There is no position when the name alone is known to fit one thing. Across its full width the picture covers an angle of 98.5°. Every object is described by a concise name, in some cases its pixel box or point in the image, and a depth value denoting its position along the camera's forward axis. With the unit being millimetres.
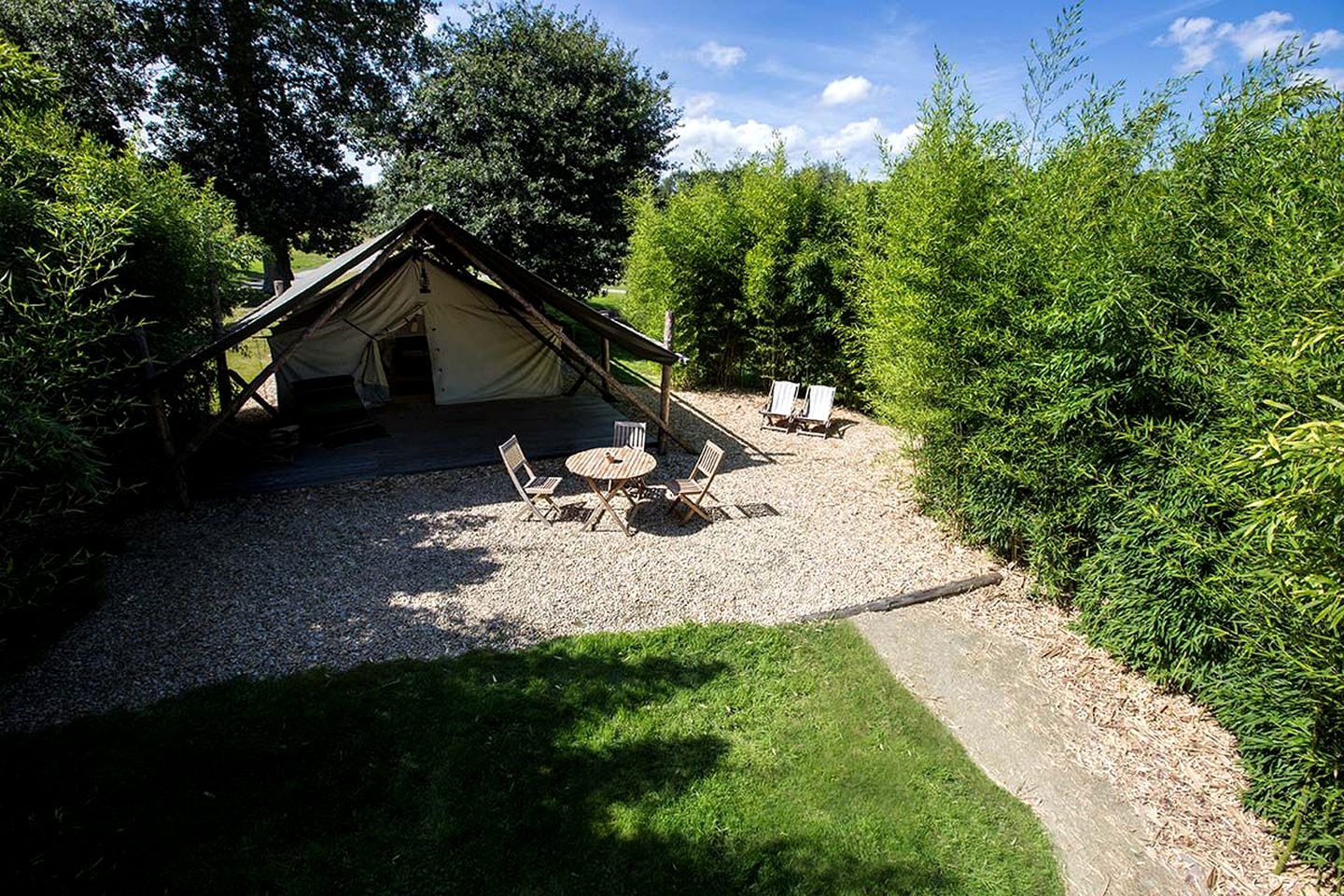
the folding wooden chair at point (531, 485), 6613
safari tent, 6988
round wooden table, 6387
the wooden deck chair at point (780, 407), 10445
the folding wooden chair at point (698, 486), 6629
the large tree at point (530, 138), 13367
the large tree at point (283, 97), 13977
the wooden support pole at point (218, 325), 7494
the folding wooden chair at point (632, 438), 6945
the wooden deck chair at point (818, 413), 10273
